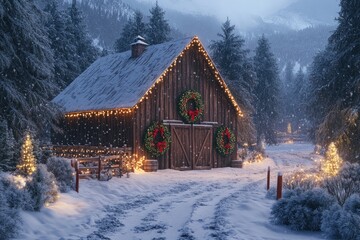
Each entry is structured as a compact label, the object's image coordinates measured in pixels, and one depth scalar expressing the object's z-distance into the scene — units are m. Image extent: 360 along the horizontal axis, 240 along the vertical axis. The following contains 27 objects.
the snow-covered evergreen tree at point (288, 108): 90.69
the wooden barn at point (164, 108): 24.14
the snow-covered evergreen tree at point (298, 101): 85.62
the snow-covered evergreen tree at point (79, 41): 45.76
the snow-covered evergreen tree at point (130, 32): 49.84
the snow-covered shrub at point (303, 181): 14.03
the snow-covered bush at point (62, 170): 14.93
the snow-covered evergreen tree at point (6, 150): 15.30
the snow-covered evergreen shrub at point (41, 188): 11.35
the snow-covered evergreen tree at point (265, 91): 52.97
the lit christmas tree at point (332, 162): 16.75
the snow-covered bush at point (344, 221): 8.80
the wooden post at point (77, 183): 14.68
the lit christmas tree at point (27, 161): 14.79
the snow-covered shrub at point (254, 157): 33.99
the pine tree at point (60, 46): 41.44
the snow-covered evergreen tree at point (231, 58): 39.97
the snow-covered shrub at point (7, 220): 8.64
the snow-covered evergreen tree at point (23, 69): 18.92
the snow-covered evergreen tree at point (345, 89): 22.08
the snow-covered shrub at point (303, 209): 10.18
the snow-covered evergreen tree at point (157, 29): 48.09
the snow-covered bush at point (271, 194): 14.17
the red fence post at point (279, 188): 12.46
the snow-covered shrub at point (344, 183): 11.80
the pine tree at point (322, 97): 25.17
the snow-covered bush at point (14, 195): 10.59
